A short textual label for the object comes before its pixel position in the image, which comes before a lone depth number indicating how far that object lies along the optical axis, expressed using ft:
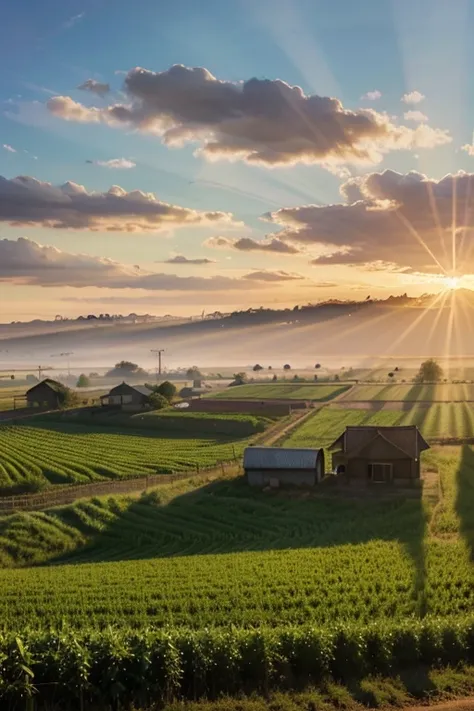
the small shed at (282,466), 127.34
